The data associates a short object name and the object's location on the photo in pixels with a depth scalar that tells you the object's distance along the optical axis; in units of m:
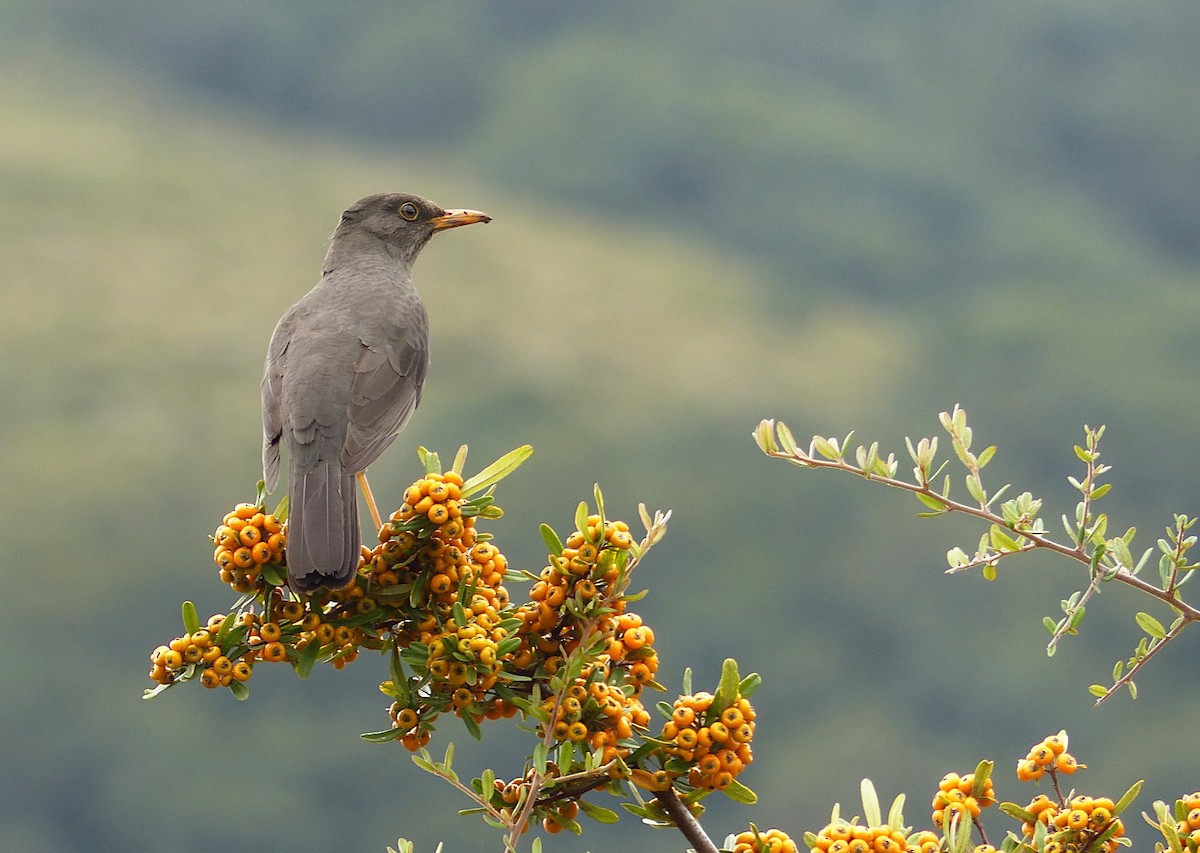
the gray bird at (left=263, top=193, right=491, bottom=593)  11.11
